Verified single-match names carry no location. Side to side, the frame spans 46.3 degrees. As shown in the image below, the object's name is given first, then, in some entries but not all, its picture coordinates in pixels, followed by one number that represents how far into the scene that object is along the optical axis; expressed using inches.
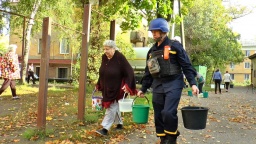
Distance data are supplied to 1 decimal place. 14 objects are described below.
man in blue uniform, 185.9
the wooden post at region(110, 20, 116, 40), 369.7
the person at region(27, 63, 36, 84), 1023.4
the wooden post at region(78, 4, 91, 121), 292.0
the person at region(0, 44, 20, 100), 452.9
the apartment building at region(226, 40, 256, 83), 3427.7
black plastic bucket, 189.8
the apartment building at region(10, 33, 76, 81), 1526.9
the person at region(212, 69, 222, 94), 837.4
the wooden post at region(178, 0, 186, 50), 868.7
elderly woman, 248.4
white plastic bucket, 256.8
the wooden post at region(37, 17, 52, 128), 240.2
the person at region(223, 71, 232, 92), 1033.1
